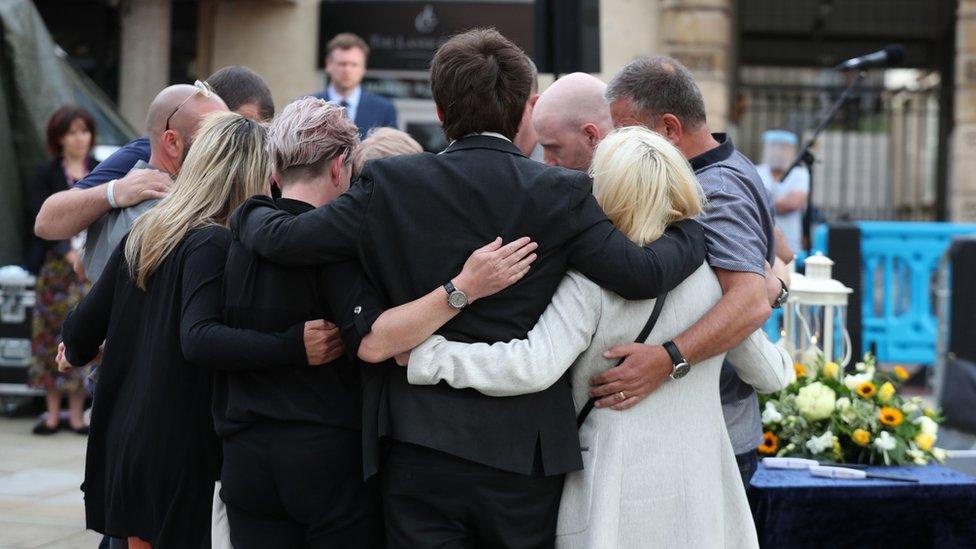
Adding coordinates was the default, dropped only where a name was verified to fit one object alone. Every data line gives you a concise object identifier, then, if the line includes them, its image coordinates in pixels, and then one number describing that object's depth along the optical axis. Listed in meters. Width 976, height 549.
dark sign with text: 28.14
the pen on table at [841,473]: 8.31
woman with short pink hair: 6.00
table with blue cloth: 8.02
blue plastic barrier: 21.23
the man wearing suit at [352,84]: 16.12
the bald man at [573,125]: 7.25
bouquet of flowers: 8.89
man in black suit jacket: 5.62
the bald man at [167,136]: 7.98
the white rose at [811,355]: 10.05
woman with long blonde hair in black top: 6.76
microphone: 16.73
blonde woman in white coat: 5.62
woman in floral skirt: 16.53
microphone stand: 15.91
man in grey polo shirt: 5.93
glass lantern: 10.65
